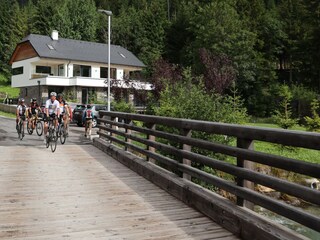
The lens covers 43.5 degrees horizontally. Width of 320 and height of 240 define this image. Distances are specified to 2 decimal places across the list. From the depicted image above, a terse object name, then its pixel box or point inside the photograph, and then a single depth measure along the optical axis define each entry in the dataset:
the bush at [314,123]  18.69
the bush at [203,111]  10.72
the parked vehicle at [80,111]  29.77
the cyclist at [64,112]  15.14
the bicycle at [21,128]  18.45
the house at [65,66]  48.91
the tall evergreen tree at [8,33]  83.06
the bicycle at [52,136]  13.39
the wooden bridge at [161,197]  4.10
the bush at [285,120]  18.62
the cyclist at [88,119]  19.23
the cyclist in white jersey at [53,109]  14.36
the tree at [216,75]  28.02
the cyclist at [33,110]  19.98
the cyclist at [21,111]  18.58
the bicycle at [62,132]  14.93
